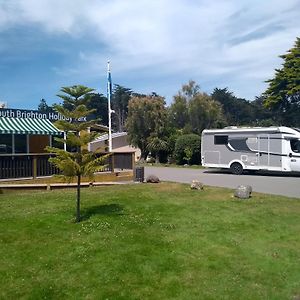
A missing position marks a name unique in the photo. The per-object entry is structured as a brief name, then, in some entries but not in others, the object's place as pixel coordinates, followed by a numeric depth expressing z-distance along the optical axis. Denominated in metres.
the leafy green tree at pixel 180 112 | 33.61
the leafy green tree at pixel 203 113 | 31.81
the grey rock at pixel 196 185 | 11.57
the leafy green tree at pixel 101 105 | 62.52
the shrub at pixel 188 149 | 24.86
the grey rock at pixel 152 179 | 13.00
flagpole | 20.54
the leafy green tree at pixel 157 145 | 27.58
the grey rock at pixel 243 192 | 10.03
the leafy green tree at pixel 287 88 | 29.20
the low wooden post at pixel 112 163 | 12.90
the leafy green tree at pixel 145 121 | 28.45
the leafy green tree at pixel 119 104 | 63.61
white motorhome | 16.87
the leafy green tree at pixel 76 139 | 7.24
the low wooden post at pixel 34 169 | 11.62
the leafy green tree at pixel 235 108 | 64.16
